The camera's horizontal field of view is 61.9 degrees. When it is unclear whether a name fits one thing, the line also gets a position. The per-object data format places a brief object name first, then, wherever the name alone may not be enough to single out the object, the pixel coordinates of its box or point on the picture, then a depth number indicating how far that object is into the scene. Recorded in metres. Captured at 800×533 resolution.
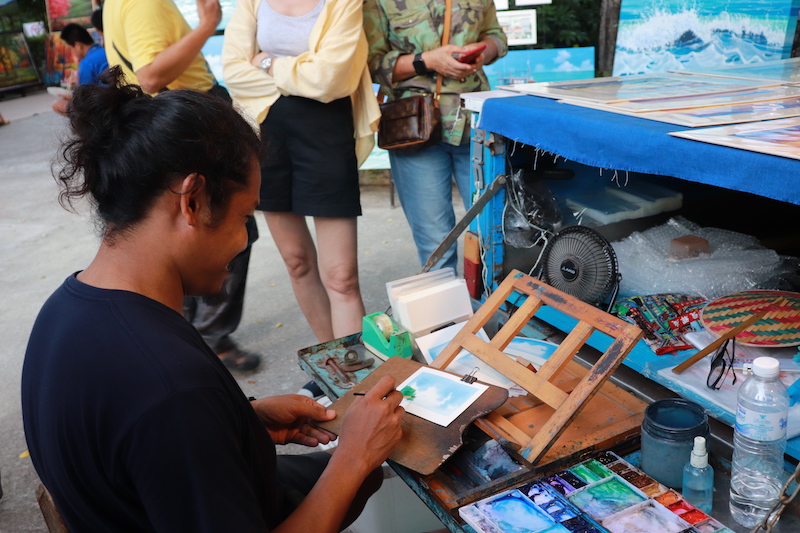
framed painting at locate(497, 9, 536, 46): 4.90
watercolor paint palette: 1.10
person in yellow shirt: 2.56
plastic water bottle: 1.12
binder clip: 1.47
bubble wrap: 1.95
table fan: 1.79
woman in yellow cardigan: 2.28
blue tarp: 1.23
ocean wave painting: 3.32
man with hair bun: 0.92
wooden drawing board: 1.26
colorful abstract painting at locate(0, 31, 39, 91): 12.86
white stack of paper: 1.81
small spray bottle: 1.15
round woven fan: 1.54
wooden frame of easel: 1.24
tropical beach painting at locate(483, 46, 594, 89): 4.73
